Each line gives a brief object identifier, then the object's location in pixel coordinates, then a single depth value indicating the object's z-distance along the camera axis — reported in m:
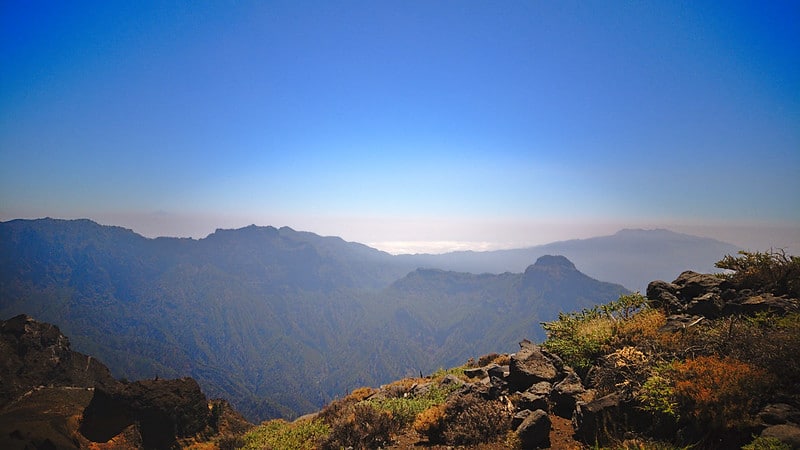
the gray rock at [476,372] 15.68
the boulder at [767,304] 9.48
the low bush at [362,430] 10.48
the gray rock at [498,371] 11.89
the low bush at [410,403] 11.55
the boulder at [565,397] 9.07
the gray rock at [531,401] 9.37
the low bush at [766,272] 10.73
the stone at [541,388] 9.83
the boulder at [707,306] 10.93
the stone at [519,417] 8.83
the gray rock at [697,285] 12.36
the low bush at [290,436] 13.37
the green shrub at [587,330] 10.73
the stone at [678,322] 10.13
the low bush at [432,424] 9.80
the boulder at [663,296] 12.28
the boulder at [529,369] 10.78
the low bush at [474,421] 8.97
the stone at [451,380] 14.57
